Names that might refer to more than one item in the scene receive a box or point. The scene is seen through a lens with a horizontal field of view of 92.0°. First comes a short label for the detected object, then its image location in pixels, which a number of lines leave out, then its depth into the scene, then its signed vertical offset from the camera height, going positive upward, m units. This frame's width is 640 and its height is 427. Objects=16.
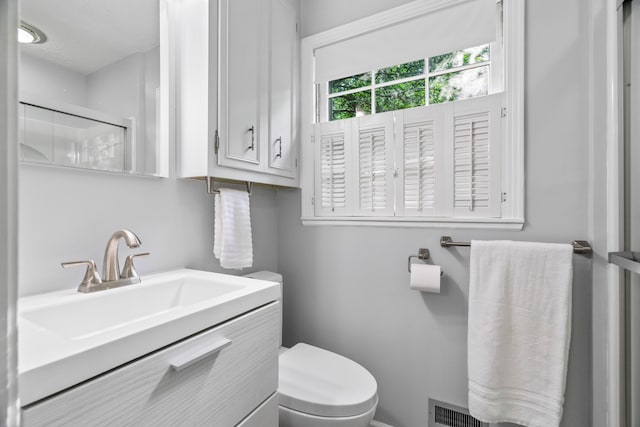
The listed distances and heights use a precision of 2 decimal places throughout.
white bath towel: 1.13 -0.46
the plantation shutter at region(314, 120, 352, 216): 1.65 +0.24
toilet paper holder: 1.42 -0.20
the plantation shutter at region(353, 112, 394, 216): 1.53 +0.25
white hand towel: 1.35 -0.09
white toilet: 1.09 -0.68
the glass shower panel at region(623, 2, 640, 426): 0.91 +0.06
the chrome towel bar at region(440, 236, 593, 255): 1.14 -0.13
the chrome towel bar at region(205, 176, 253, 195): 1.28 +0.12
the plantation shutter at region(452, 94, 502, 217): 1.31 +0.24
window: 1.30 +0.45
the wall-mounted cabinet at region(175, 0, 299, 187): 1.19 +0.51
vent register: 1.36 -0.92
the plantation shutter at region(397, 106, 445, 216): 1.42 +0.24
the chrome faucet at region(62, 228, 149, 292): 0.95 -0.20
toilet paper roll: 1.33 -0.29
